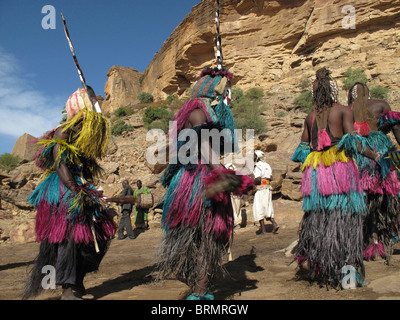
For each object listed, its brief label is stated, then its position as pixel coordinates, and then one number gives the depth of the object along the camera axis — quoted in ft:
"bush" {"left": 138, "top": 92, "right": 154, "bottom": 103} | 147.43
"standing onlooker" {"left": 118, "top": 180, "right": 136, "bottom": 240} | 32.83
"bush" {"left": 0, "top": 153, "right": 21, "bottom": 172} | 77.61
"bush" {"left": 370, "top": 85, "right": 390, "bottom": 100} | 67.67
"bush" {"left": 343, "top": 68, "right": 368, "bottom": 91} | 76.18
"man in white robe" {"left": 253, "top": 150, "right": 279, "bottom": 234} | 26.55
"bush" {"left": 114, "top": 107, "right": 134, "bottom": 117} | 120.16
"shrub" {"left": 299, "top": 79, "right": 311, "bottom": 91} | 84.58
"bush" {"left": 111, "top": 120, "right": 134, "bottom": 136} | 90.37
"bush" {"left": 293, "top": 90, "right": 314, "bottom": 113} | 72.19
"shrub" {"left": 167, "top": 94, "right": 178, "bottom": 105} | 131.36
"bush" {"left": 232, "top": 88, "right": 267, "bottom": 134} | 64.60
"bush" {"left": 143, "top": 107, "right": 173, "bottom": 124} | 98.27
